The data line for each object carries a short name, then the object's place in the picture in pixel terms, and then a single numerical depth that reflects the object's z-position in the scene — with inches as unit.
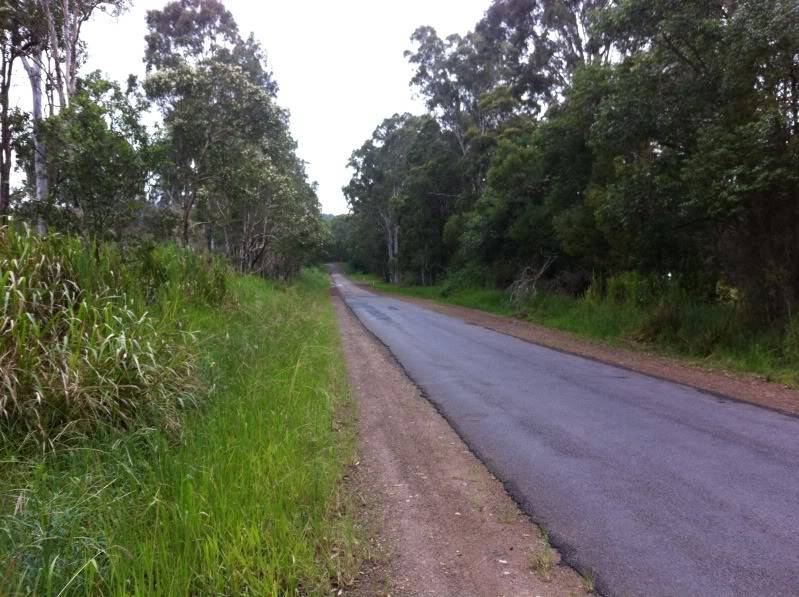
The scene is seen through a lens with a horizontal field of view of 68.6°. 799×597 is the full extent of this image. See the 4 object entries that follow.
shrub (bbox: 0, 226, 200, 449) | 187.9
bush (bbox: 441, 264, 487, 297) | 1320.1
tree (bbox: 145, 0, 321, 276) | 760.3
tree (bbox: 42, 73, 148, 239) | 440.8
